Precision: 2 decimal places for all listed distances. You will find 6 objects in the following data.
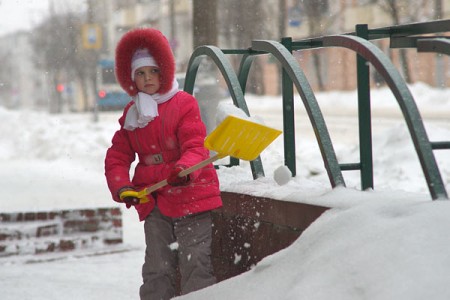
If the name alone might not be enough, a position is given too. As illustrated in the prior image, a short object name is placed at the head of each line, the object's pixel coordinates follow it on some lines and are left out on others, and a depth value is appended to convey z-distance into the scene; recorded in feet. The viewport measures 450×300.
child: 25.41
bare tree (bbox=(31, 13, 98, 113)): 313.12
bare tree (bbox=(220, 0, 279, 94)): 229.86
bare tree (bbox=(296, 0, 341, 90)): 230.48
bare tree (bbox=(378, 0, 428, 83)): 195.00
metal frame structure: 18.90
